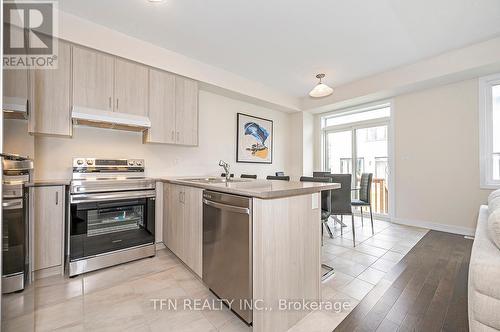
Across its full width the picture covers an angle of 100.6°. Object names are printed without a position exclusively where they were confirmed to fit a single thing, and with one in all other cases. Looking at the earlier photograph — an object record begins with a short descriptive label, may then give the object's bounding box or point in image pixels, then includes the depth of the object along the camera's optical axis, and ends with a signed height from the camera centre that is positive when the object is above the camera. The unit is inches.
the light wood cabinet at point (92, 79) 87.5 +38.4
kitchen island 48.2 -21.0
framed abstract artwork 162.9 +22.5
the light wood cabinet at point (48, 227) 74.4 -22.2
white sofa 37.9 -23.6
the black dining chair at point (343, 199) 107.7 -16.8
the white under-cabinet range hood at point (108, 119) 85.2 +20.7
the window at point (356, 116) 166.4 +44.9
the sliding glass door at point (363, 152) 166.7 +13.1
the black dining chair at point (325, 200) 93.6 -15.7
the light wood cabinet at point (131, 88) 97.1 +38.2
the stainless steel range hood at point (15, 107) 42.3 +14.9
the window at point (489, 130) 119.5 +21.4
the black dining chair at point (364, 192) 128.5 -15.9
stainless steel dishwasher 50.0 -22.2
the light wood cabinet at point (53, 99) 79.7 +26.8
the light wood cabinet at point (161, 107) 106.6 +31.5
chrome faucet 91.8 +0.3
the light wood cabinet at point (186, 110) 116.0 +32.1
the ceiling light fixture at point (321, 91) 115.0 +42.2
